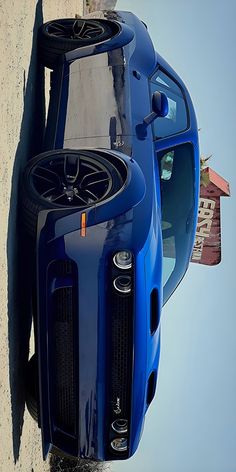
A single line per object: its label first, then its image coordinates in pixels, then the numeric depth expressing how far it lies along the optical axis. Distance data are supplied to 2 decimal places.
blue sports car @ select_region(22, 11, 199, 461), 4.80
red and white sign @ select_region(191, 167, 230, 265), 13.99
